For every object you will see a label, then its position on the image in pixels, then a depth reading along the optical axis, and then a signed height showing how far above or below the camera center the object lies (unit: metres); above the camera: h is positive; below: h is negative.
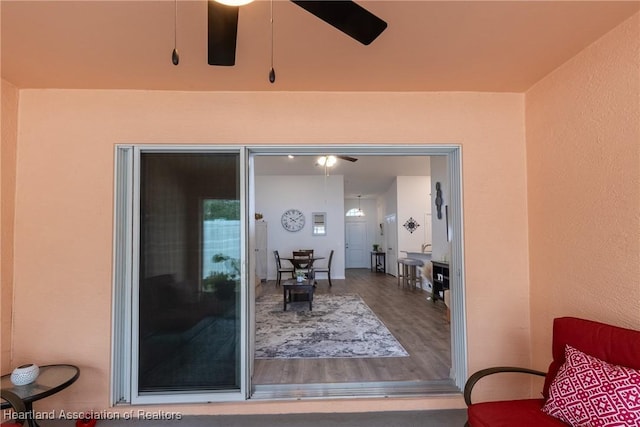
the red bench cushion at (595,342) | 1.56 -0.60
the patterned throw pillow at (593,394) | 1.41 -0.77
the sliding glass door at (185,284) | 2.50 -0.42
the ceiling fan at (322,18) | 1.23 +0.82
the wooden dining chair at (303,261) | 7.05 -0.71
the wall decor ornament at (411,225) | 8.59 +0.04
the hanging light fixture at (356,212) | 12.23 +0.56
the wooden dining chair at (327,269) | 8.11 -1.06
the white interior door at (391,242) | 8.91 -0.44
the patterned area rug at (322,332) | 3.50 -1.33
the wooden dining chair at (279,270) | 7.84 -1.04
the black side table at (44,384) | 1.92 -0.97
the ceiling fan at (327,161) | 6.24 +1.32
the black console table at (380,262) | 10.30 -1.12
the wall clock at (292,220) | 8.68 +0.21
